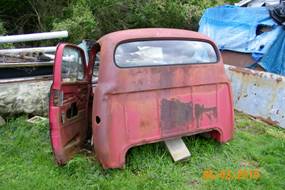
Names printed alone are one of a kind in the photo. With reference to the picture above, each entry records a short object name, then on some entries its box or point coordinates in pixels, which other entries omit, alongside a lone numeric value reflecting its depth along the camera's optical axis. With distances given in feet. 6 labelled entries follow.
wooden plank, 12.31
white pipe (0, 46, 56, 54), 17.76
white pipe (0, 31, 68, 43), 17.10
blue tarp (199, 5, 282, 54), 22.22
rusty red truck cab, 11.22
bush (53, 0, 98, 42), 26.78
